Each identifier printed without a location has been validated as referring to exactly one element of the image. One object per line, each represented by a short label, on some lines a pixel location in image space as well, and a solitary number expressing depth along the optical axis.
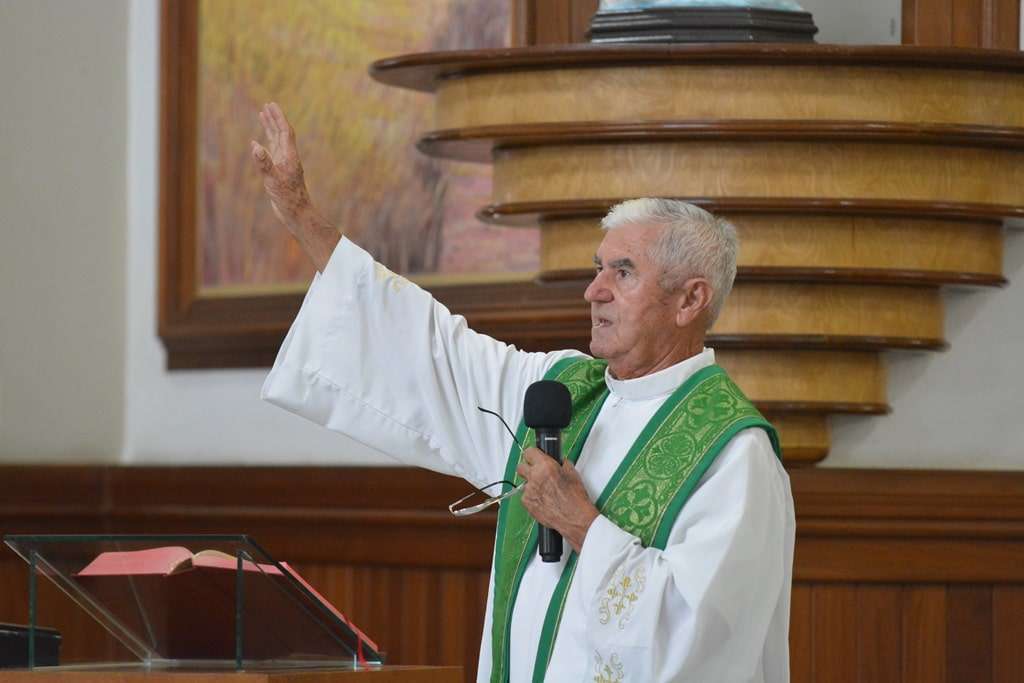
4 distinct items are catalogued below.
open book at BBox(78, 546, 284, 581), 5.95
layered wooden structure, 8.45
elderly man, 5.80
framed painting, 11.54
